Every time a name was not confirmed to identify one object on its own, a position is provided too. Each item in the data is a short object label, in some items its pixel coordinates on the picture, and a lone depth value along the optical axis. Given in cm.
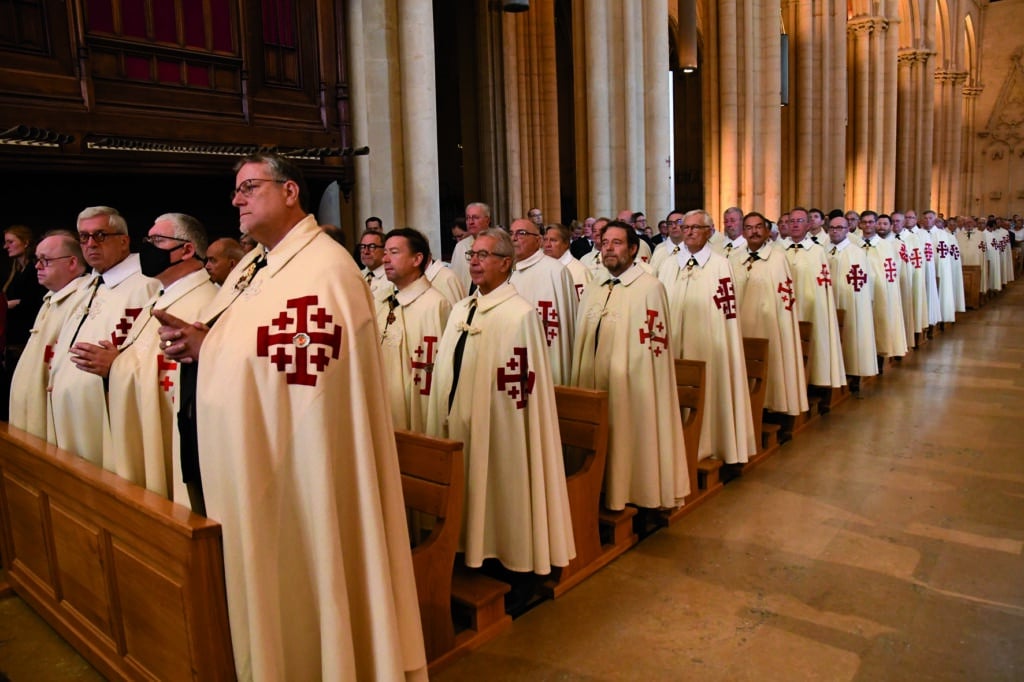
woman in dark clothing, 558
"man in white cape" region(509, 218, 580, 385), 629
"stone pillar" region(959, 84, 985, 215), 3594
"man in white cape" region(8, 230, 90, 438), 461
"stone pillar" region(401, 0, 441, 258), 848
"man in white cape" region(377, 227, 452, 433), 479
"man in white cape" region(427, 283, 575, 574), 402
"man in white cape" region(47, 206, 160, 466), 404
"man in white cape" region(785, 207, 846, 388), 823
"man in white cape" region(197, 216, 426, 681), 250
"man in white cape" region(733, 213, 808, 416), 727
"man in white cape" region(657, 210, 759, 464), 614
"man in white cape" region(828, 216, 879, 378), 928
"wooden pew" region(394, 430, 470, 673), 348
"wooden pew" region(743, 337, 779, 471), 656
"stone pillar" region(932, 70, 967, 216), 3331
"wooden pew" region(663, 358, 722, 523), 549
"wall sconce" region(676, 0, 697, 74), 1236
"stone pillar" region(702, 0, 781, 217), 1667
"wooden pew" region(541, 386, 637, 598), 438
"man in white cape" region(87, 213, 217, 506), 359
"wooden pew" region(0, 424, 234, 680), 257
